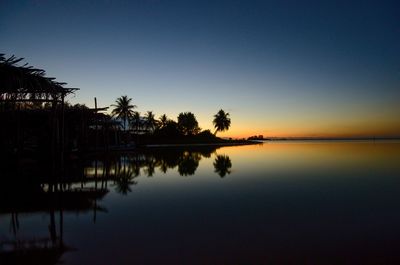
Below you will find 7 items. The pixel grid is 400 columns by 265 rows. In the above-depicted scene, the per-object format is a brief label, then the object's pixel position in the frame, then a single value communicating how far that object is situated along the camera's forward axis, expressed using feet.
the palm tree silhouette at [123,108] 208.32
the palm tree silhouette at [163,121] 274.69
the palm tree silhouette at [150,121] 261.24
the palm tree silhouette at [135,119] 224.43
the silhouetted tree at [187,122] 282.97
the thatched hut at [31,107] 42.98
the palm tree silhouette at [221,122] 320.91
